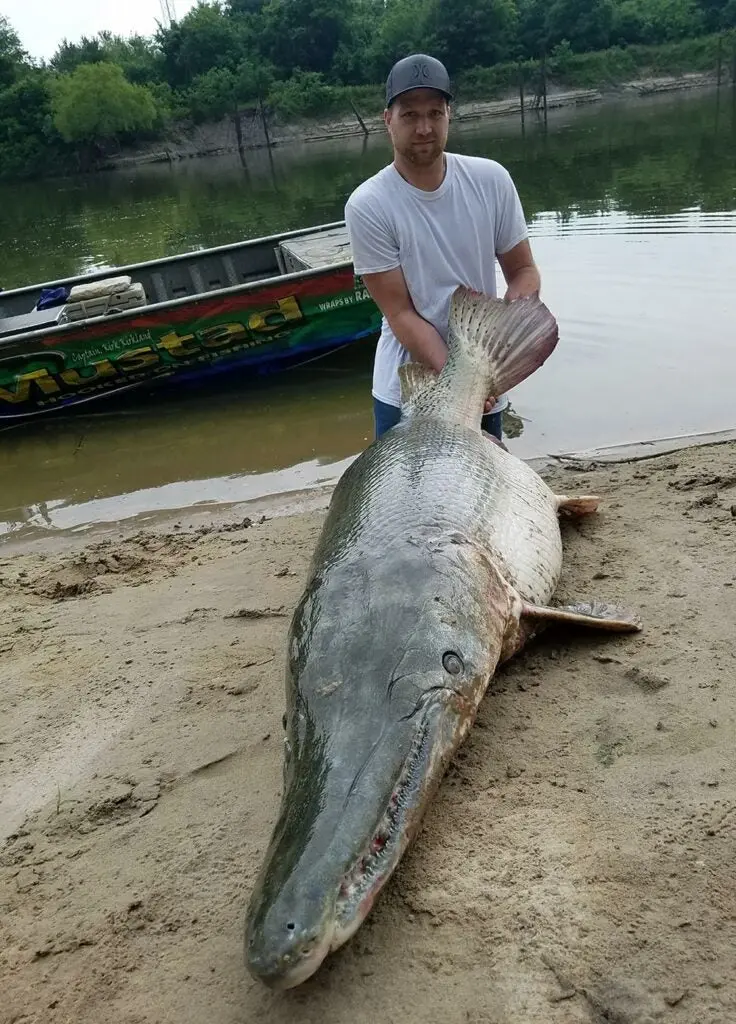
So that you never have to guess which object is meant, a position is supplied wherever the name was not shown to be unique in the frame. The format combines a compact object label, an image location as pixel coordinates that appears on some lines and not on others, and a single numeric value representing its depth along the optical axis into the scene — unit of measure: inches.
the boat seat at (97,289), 325.1
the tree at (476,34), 2180.1
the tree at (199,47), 2591.0
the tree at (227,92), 2155.5
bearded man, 128.6
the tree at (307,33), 2519.7
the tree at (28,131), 2055.9
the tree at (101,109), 2016.5
